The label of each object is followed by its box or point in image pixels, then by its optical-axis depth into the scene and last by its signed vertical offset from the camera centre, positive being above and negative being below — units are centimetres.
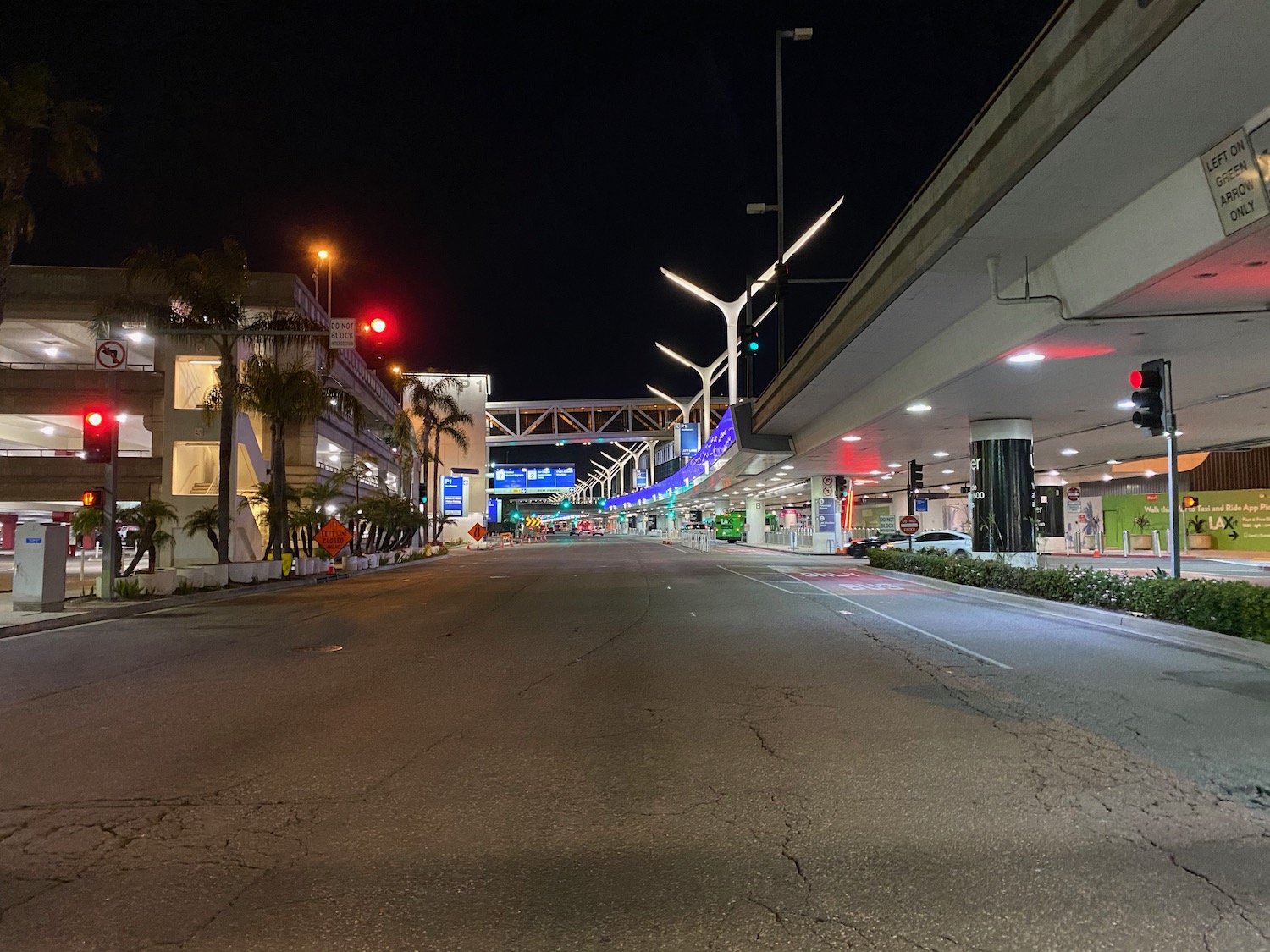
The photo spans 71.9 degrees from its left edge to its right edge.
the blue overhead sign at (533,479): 9706 +505
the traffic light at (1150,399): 1423 +201
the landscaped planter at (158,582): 2333 -152
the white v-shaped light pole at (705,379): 7625 +1277
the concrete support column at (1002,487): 2530 +106
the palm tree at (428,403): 6062 +860
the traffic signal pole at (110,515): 2070 +25
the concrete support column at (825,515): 5341 +46
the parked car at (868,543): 4688 -112
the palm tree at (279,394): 2967 +445
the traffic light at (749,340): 2331 +491
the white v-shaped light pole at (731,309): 5988 +1491
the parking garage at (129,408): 3969 +538
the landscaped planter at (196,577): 2530 -151
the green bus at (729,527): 8731 -40
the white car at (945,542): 4069 -92
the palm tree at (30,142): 1900 +894
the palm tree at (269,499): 3206 +103
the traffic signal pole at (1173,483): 1438 +65
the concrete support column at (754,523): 7612 +1
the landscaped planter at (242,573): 2822 -155
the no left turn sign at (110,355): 2042 +399
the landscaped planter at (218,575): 2617 -151
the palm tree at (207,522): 2934 +11
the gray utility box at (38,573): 1875 -101
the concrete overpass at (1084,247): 822 +408
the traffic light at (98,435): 1975 +205
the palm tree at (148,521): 2458 +12
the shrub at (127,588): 2183 -158
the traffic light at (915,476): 3070 +170
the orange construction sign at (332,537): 3016 -44
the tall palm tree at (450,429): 6162 +679
